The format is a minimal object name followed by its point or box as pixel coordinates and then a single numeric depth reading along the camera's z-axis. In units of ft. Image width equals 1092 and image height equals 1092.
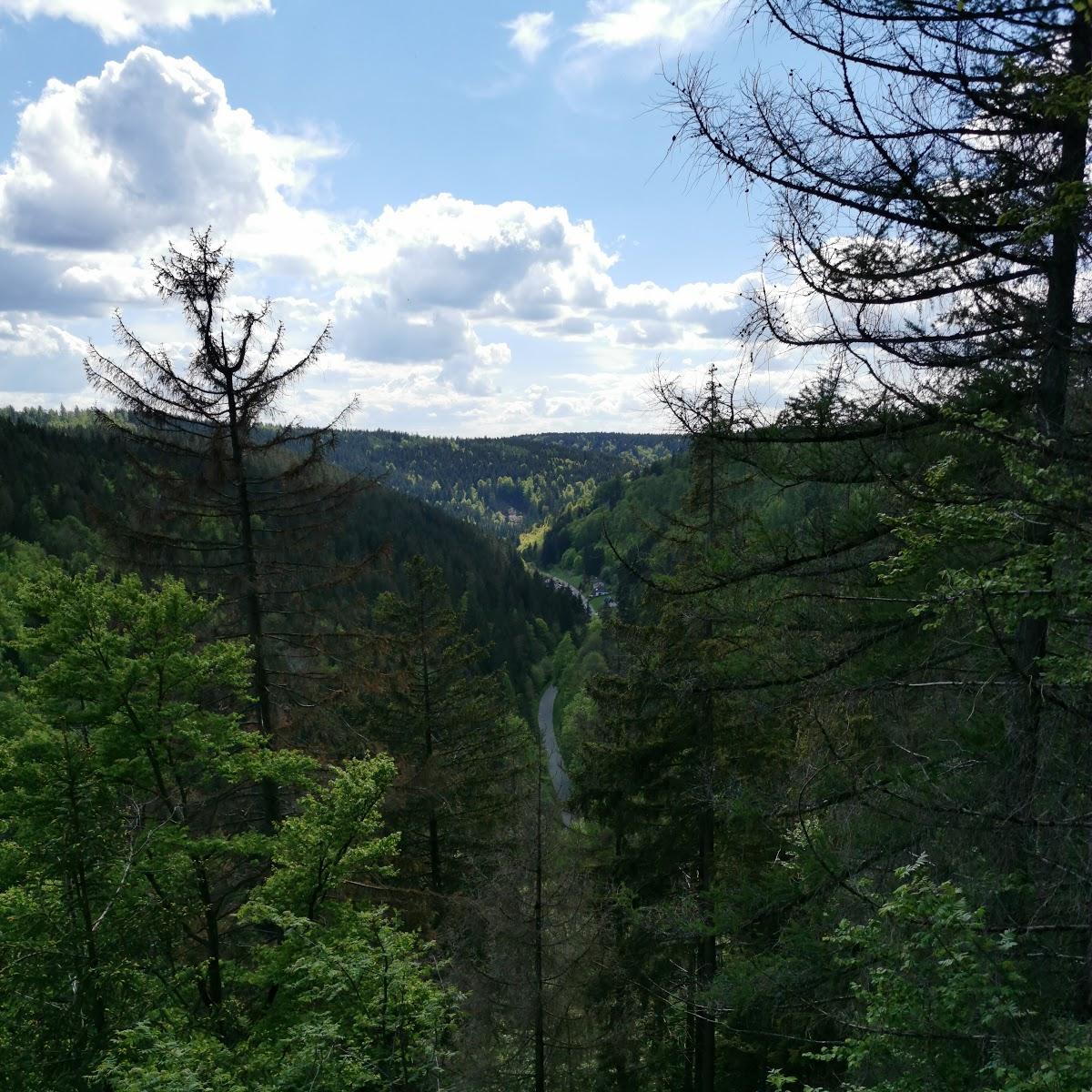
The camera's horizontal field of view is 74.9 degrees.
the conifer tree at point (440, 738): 53.47
